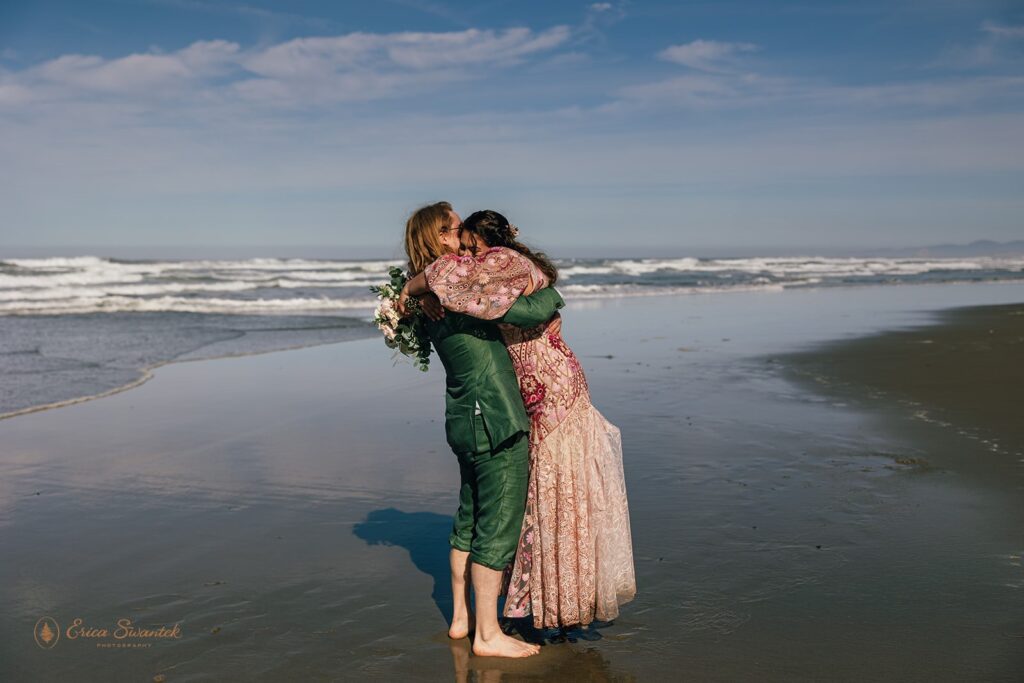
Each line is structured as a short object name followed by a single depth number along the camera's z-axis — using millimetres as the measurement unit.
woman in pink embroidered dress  3498
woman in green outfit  3402
